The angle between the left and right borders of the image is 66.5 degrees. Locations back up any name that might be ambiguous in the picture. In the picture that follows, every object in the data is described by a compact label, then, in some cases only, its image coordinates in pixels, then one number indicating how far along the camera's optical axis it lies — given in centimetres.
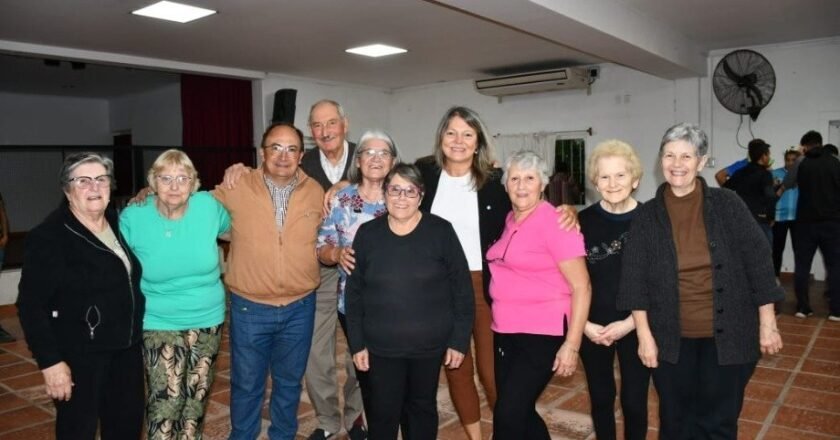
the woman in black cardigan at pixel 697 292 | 212
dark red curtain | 947
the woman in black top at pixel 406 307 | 228
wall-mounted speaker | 815
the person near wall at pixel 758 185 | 578
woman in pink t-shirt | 223
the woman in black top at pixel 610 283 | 230
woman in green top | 237
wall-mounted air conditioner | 874
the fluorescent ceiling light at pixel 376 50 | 750
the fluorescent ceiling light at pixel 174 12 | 554
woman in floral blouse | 257
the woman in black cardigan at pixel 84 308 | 204
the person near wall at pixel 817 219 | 569
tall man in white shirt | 307
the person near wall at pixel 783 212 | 664
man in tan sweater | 262
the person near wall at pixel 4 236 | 562
